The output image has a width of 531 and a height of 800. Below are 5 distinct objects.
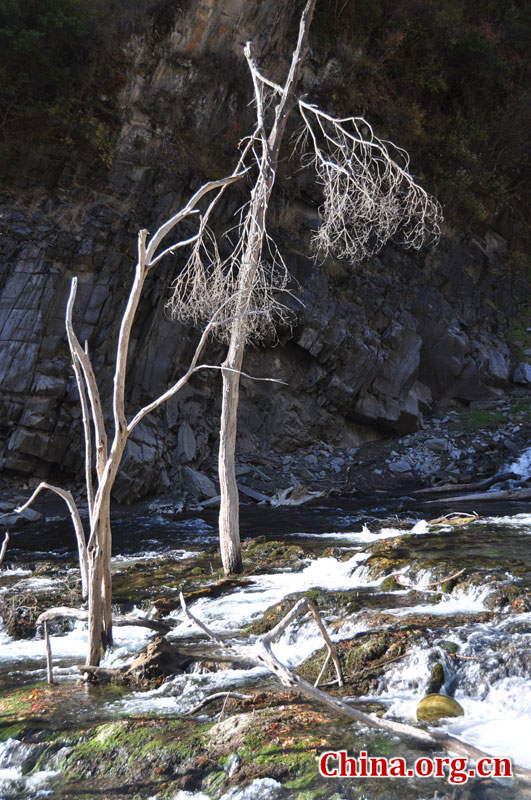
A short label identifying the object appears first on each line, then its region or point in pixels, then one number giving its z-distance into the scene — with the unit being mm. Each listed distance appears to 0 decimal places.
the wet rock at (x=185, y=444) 19297
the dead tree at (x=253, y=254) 8953
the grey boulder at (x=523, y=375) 27484
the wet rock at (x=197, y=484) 18469
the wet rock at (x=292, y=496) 18250
